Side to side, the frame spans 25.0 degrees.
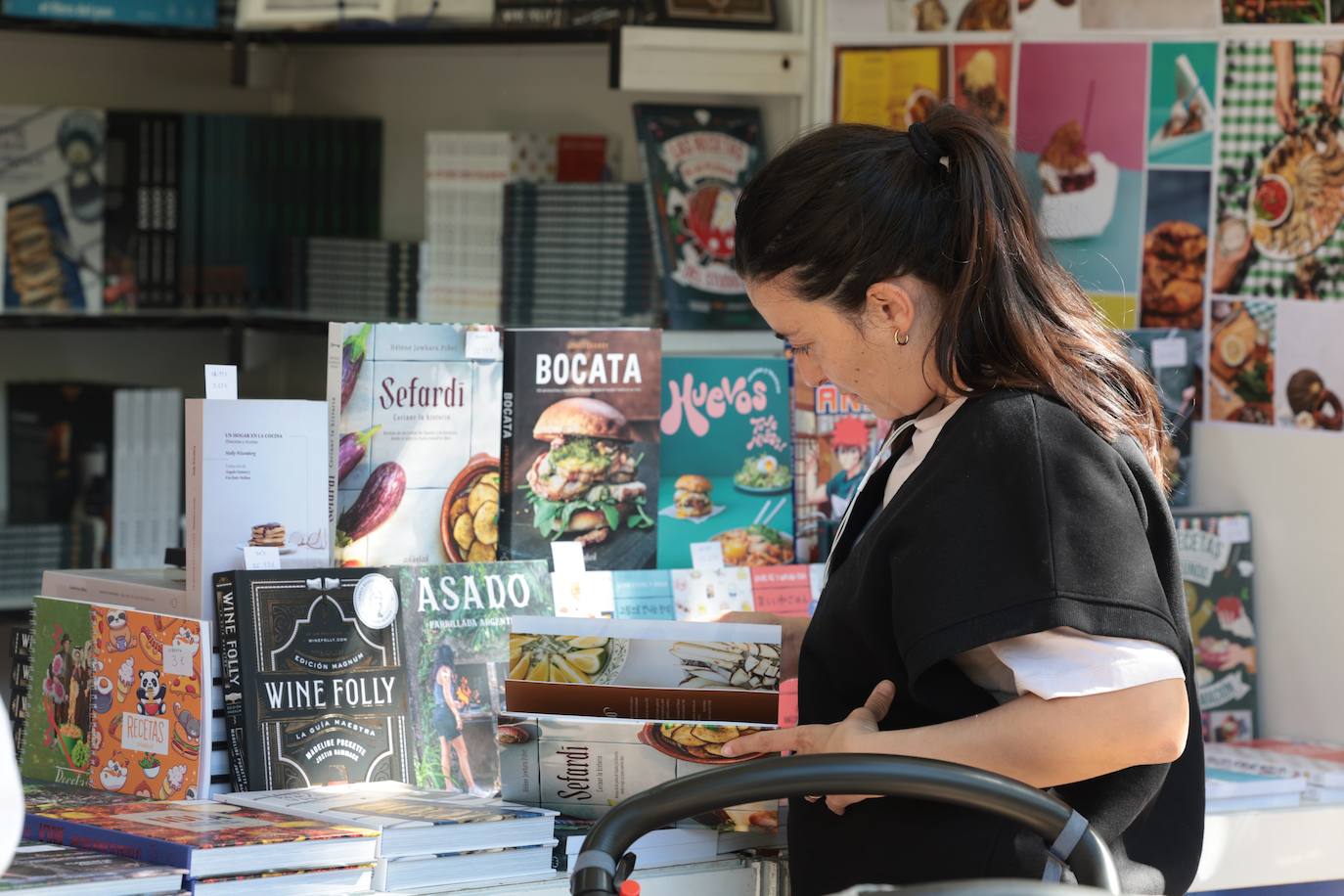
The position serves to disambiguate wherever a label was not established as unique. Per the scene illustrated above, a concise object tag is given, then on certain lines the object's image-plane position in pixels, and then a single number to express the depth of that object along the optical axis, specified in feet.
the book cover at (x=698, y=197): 20.81
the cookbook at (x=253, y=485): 11.24
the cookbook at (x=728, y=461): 13.77
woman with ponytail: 8.16
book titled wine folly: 10.98
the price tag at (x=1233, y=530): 16.94
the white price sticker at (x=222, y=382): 11.42
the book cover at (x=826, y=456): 14.27
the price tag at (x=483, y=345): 12.64
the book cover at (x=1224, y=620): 16.94
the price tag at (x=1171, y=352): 17.36
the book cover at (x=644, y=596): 13.07
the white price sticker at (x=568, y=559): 12.87
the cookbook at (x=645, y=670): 11.02
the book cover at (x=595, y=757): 10.88
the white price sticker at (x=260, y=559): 11.30
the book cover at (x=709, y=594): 13.28
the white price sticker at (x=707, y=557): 13.51
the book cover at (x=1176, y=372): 17.32
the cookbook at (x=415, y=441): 12.25
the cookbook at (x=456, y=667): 11.76
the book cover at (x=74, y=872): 8.96
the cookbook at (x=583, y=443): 12.86
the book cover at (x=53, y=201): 23.99
